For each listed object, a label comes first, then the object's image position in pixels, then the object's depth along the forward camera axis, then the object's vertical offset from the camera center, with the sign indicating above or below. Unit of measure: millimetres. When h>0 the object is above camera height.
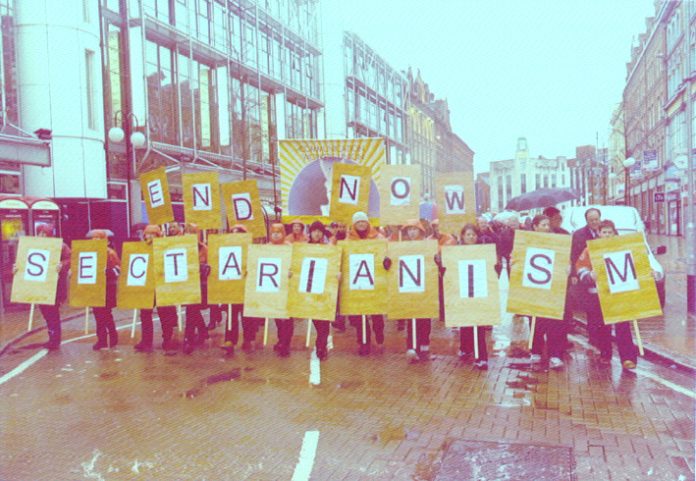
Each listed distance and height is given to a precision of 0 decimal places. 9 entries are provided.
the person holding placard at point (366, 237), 8812 -146
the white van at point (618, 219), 12523 +36
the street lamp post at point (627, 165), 29895 +2675
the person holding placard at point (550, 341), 7548 -1437
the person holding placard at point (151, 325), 9195 -1340
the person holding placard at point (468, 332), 8086 -1366
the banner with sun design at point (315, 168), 14523 +1367
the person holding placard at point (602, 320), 7289 -1165
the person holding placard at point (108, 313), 9594 -1183
